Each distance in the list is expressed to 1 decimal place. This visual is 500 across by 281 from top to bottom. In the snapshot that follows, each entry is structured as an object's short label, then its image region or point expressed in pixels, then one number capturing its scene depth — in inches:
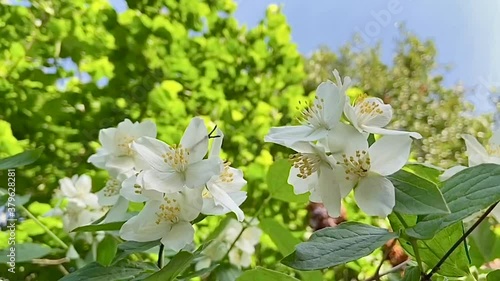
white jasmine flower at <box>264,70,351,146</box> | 14.2
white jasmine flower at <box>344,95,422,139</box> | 14.2
